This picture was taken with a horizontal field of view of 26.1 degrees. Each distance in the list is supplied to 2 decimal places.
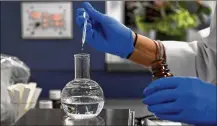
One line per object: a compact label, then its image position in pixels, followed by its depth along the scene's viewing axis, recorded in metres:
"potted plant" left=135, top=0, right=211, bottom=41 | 1.83
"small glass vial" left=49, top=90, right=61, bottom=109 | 1.54
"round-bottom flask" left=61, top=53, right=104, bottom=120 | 0.96
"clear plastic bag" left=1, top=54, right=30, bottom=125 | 1.42
